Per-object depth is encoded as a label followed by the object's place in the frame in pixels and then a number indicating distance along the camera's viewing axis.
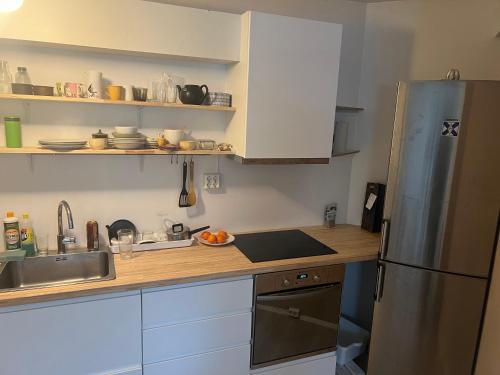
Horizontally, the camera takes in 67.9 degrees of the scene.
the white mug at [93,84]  1.84
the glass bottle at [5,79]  1.70
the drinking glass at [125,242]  1.97
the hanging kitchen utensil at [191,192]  2.26
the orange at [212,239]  2.18
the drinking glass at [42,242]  2.01
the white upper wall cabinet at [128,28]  1.68
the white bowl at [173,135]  2.01
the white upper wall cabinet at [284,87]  1.97
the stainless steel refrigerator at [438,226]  1.82
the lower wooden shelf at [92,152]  1.70
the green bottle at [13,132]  1.73
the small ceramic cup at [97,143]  1.81
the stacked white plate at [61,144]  1.75
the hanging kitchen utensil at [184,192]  2.23
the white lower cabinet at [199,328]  1.77
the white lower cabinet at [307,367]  2.05
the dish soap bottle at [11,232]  1.87
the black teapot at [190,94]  1.98
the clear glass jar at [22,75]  1.76
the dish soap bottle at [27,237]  1.93
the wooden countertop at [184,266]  1.56
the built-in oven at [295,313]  1.96
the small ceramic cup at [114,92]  1.84
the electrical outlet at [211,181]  2.30
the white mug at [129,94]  1.92
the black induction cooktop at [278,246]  2.08
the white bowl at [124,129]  1.89
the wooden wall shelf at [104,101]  1.68
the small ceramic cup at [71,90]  1.80
